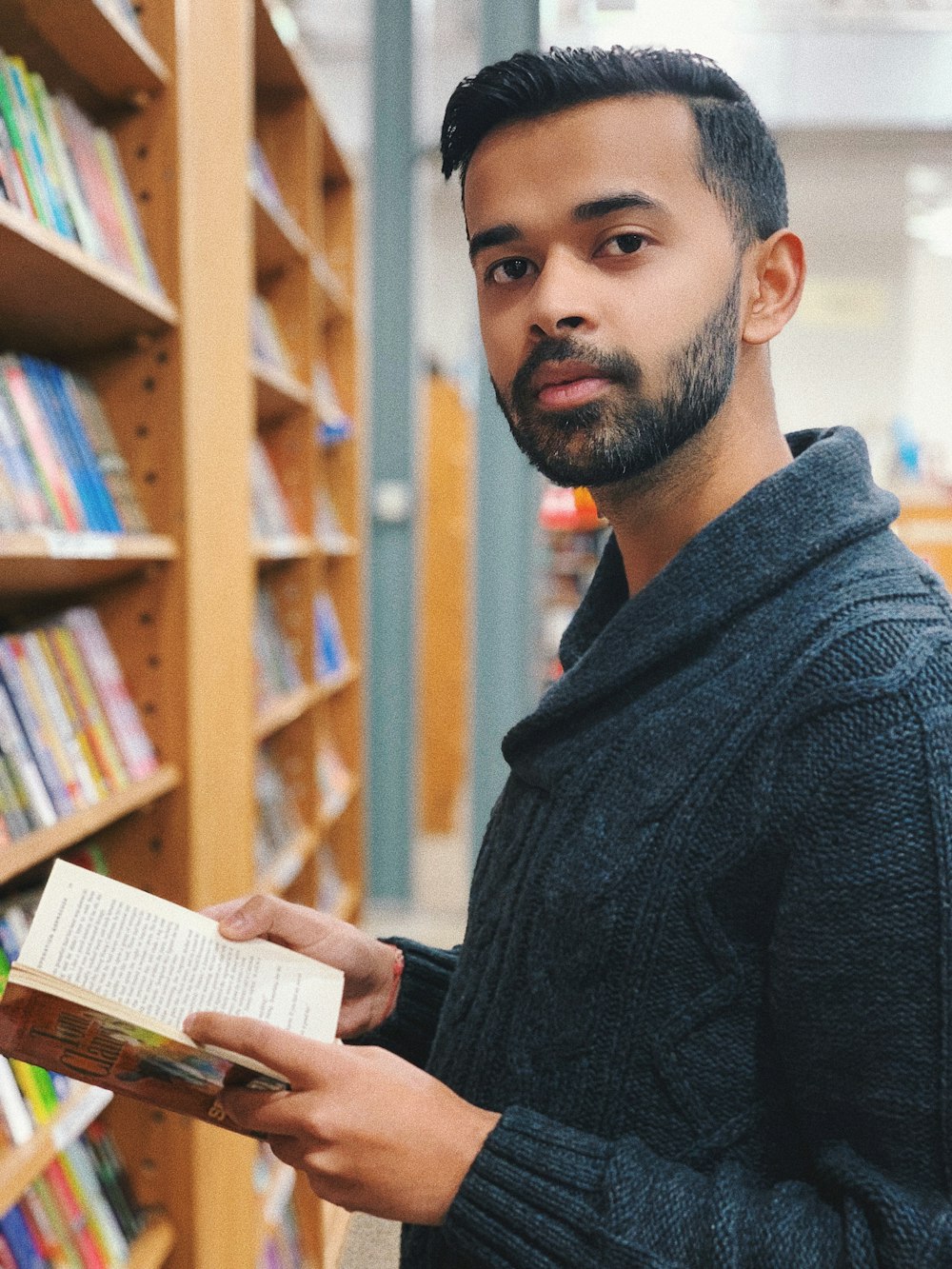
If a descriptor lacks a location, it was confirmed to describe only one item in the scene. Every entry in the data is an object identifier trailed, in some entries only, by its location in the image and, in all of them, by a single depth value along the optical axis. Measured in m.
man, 0.69
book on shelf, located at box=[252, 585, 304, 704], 2.68
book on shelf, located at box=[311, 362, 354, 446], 3.58
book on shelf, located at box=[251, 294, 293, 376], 2.76
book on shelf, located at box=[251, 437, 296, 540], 2.68
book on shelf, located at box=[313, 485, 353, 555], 3.46
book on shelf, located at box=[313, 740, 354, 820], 3.36
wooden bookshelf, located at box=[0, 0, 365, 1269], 1.58
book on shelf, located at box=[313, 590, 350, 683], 3.46
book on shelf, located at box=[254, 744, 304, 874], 2.63
